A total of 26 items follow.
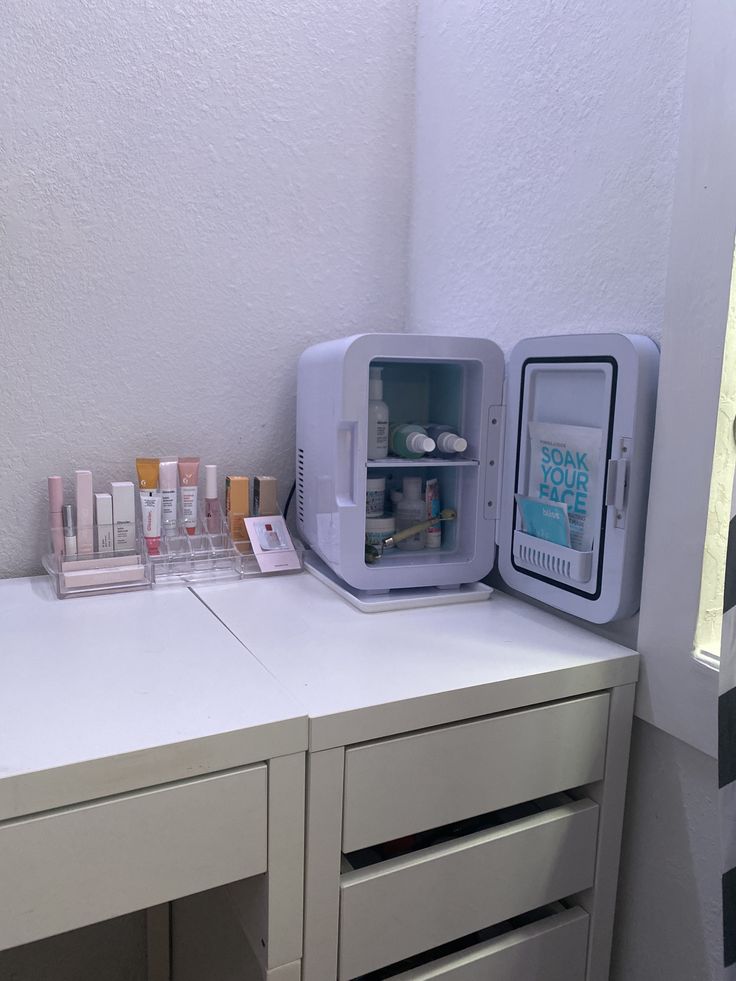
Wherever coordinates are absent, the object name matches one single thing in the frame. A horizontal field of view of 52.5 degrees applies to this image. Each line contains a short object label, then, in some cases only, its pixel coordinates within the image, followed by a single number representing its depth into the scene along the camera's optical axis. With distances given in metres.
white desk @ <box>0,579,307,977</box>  0.57
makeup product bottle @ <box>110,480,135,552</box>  1.02
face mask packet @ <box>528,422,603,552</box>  0.87
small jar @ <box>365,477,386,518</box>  1.04
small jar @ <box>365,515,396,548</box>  1.03
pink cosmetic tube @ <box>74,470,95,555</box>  1.00
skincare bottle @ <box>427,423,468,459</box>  1.01
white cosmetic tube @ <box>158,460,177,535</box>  1.06
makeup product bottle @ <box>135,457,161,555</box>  1.05
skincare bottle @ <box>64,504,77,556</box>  0.99
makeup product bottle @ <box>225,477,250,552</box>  1.11
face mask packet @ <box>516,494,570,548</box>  0.92
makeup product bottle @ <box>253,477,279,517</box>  1.14
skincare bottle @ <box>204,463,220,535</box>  1.11
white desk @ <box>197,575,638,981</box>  0.69
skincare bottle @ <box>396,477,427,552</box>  1.08
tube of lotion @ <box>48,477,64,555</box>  1.00
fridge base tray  0.95
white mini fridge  0.83
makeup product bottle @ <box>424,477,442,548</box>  1.08
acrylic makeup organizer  0.97
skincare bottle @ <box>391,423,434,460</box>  1.01
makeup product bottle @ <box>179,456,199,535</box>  1.08
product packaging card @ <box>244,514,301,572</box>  1.08
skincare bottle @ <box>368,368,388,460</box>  1.02
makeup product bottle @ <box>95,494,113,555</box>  1.02
